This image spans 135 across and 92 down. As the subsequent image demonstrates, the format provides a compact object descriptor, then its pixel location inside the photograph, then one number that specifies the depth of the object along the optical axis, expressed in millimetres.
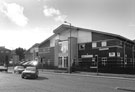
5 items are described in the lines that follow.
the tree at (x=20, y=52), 101312
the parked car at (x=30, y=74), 25422
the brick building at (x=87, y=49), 42250
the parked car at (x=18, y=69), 37500
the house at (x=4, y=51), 112812
